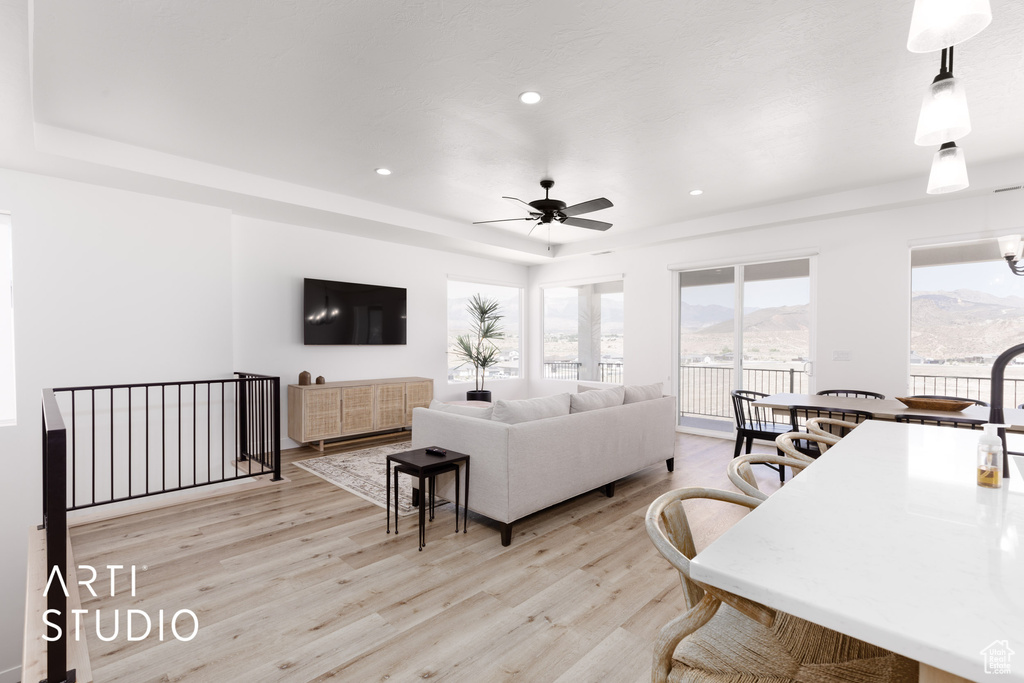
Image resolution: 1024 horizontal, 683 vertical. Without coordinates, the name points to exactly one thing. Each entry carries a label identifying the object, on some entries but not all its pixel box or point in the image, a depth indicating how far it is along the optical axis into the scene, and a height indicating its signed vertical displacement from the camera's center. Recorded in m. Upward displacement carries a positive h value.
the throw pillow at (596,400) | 3.62 -0.46
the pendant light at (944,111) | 1.39 +0.70
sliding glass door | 5.61 +0.10
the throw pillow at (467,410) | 3.26 -0.50
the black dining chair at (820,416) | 3.48 -0.58
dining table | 3.04 -0.48
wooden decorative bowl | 3.30 -0.44
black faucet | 1.11 -0.11
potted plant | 7.34 +0.01
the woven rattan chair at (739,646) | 0.92 -0.67
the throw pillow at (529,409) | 3.14 -0.47
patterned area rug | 3.81 -1.24
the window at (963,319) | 4.48 +0.25
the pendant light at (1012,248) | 3.75 +0.78
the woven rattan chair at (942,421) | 2.95 -0.51
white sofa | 2.96 -0.73
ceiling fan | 4.01 +1.20
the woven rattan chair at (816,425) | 2.24 -0.42
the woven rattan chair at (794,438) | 1.87 -0.42
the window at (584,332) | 7.45 +0.18
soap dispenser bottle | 1.12 -0.28
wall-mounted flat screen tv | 5.71 +0.37
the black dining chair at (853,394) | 4.53 -0.51
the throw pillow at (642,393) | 4.16 -0.46
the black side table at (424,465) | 2.88 -0.77
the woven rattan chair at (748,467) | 1.39 -0.42
